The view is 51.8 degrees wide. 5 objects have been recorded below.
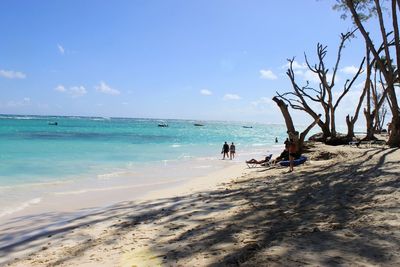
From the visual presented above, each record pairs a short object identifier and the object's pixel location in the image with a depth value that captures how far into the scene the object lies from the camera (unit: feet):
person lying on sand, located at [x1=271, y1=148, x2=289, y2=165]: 64.28
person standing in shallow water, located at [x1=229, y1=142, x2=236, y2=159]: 95.80
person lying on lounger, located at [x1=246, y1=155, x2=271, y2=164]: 67.83
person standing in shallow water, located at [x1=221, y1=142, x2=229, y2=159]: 96.99
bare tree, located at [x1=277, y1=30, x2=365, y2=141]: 95.40
